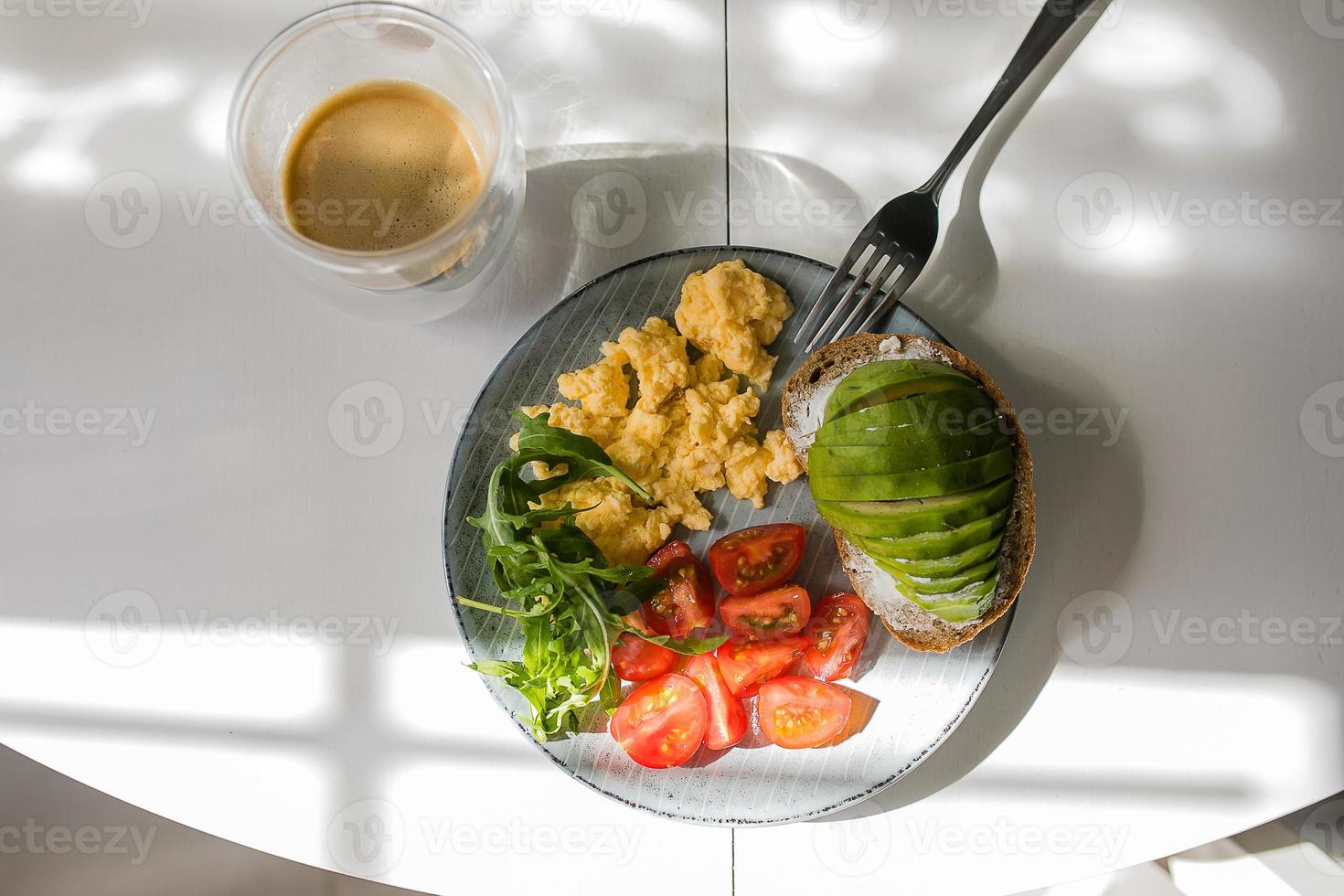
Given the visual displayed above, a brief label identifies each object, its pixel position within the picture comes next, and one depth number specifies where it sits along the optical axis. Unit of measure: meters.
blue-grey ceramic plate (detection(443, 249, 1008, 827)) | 0.60
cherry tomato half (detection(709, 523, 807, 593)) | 0.60
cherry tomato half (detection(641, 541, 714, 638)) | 0.60
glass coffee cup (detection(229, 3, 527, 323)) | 0.59
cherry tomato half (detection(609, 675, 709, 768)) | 0.59
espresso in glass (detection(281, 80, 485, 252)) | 0.60
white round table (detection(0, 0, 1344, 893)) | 0.62
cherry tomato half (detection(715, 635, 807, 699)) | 0.60
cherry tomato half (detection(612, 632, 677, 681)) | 0.60
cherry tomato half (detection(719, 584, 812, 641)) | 0.60
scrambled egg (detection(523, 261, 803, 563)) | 0.60
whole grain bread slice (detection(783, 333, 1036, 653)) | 0.60
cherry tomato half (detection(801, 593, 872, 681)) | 0.60
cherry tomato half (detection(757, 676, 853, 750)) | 0.60
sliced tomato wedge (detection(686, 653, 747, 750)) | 0.60
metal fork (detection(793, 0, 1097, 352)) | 0.61
